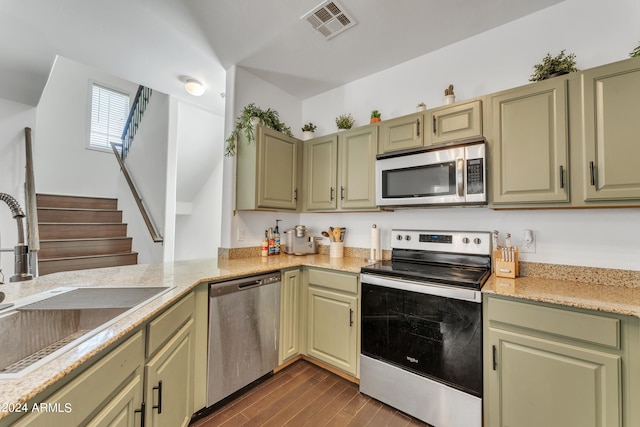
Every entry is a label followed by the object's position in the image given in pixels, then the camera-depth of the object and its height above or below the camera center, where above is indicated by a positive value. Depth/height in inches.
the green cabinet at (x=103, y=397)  27.0 -22.0
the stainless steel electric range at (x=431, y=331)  61.8 -28.6
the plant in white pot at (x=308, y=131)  114.7 +38.8
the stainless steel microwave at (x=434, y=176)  71.2 +13.1
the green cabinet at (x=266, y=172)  96.1 +17.9
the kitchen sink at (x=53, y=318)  40.0 -16.7
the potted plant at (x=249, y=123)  97.4 +36.6
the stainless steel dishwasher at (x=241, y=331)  70.1 -32.6
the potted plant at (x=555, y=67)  64.5 +38.5
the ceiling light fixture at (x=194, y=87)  117.5 +59.6
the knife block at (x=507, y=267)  70.8 -12.4
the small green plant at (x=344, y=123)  103.4 +38.1
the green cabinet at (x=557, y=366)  47.9 -28.7
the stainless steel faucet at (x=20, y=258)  53.9 -8.6
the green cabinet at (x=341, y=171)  94.0 +18.8
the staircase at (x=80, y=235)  129.5 -9.8
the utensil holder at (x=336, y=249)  106.0 -12.0
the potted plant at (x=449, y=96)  80.7 +38.2
